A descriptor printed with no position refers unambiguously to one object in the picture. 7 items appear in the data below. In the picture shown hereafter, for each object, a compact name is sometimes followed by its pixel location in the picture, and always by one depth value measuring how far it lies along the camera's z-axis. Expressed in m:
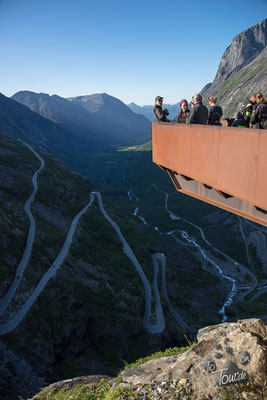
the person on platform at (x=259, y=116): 7.89
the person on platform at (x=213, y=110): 9.71
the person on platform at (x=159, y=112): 11.84
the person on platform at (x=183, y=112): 10.94
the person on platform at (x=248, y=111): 9.05
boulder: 7.38
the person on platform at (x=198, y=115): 9.27
